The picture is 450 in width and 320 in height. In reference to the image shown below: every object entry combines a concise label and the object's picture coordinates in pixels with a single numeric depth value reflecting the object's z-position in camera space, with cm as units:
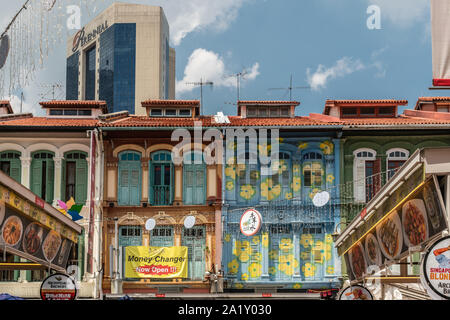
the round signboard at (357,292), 1259
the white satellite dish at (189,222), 2852
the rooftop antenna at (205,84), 3297
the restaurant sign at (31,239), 1052
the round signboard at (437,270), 826
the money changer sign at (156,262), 2892
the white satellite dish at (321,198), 2686
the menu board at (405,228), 1034
